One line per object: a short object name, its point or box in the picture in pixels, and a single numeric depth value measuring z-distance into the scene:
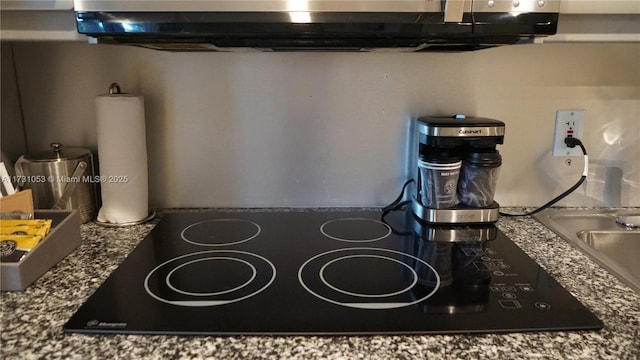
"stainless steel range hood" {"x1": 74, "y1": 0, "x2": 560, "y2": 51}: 0.71
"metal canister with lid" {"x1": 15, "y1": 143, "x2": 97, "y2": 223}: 0.97
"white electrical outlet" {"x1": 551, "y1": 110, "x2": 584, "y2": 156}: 1.12
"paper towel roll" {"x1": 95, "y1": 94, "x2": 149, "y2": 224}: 0.97
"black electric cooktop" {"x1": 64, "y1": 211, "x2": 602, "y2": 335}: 0.64
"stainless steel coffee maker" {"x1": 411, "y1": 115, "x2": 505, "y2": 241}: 0.97
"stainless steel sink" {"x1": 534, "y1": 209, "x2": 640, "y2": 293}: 1.05
